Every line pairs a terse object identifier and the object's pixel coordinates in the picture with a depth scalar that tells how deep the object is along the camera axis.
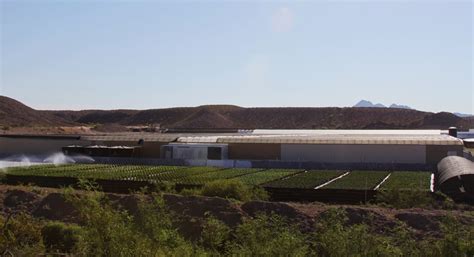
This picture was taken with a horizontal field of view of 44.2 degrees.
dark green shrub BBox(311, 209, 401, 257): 10.86
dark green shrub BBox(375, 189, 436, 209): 21.38
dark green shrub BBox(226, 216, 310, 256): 10.18
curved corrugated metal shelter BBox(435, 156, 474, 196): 23.50
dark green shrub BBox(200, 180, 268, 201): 23.28
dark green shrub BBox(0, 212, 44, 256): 10.47
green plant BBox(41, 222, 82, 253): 17.16
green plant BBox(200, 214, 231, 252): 14.34
